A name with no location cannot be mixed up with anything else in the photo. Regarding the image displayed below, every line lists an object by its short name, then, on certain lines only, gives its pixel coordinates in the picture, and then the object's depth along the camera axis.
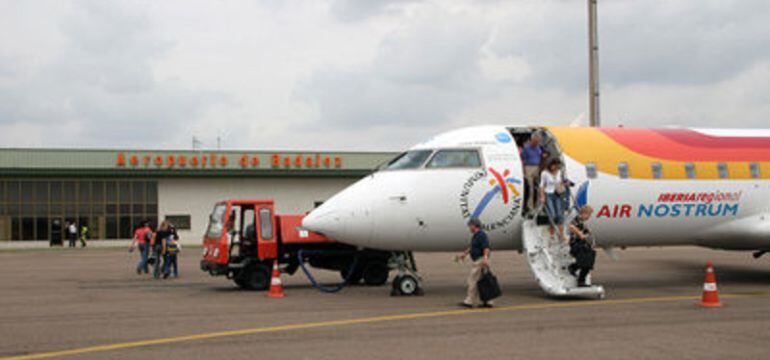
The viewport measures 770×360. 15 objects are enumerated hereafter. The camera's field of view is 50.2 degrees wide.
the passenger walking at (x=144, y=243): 24.45
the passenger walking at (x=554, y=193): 16.17
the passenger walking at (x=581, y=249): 15.59
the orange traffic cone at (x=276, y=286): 17.06
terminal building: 48.75
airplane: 15.96
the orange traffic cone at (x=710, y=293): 14.48
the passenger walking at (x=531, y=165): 16.75
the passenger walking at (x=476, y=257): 14.43
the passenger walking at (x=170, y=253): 22.95
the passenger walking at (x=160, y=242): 22.98
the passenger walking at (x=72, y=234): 46.27
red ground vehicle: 18.91
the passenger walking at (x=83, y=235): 46.94
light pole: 28.23
